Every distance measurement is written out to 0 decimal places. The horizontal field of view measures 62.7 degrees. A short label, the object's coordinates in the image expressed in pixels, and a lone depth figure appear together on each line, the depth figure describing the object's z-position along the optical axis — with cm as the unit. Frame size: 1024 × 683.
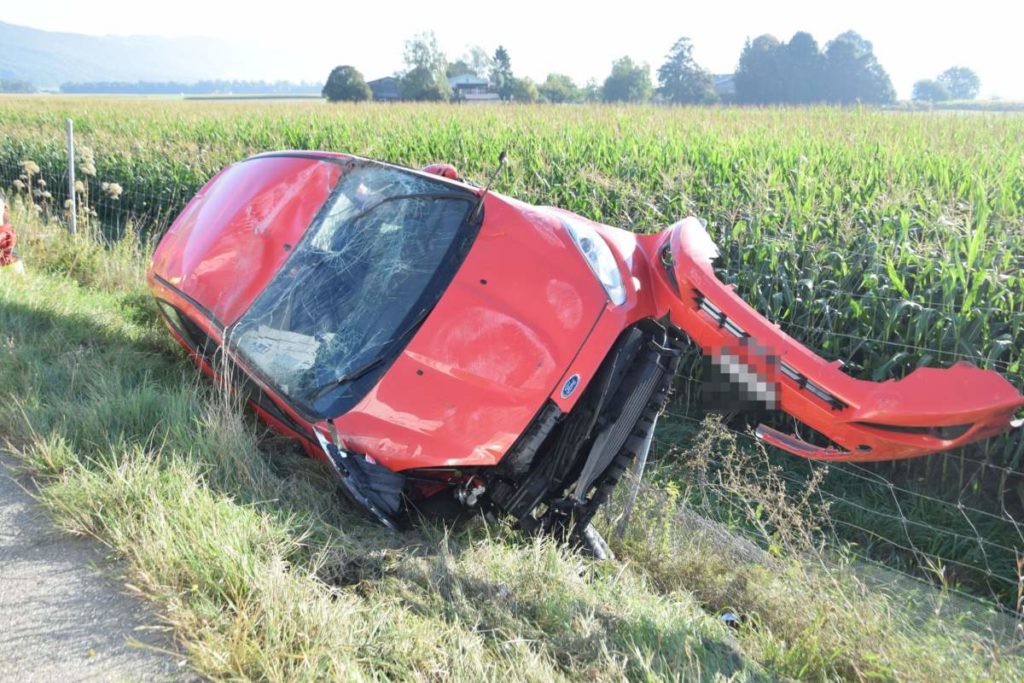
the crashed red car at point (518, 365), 326
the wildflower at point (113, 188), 842
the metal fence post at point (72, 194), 859
